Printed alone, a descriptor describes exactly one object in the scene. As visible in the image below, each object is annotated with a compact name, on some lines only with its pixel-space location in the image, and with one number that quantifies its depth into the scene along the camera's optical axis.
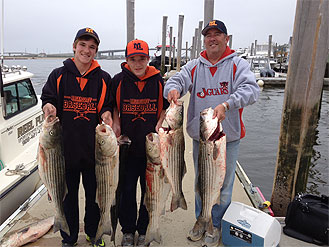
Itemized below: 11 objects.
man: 2.84
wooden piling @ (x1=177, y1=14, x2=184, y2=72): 22.17
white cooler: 2.88
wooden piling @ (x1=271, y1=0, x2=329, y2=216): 3.20
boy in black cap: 2.84
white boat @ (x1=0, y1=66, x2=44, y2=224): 4.50
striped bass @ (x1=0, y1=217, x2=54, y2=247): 3.25
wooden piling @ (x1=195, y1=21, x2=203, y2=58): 21.68
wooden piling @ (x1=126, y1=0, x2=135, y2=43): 6.53
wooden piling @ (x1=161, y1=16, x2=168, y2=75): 21.69
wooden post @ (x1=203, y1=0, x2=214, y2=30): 6.40
